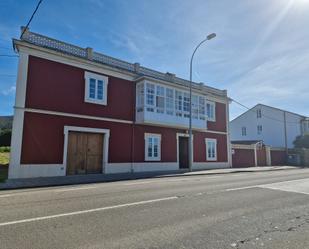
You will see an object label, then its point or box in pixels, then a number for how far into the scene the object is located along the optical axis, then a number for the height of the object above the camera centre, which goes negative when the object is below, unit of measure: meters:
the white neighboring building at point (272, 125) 43.94 +6.00
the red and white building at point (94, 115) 14.88 +2.96
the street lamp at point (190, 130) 19.76 +2.19
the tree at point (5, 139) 29.09 +1.98
